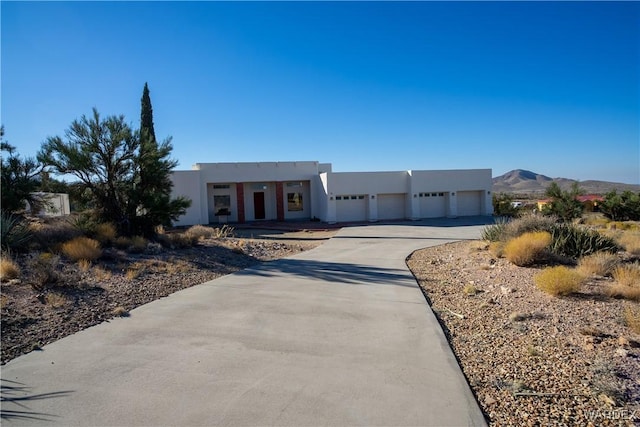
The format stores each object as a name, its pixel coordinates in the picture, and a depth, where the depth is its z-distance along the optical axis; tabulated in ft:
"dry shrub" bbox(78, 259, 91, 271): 30.89
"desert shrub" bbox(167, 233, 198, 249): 47.32
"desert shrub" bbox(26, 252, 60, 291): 24.72
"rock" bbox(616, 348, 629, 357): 16.07
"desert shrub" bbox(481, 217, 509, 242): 41.88
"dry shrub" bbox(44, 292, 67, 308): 22.24
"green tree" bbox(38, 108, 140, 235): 46.26
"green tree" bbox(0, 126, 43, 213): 46.21
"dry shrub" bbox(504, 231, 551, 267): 32.01
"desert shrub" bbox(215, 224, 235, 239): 60.16
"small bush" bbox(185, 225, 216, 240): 52.39
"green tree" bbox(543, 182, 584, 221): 86.38
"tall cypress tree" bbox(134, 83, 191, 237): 49.42
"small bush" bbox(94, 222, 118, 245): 41.24
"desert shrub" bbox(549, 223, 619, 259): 35.19
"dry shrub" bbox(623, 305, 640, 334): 18.51
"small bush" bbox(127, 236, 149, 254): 40.60
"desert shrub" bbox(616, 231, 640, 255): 37.62
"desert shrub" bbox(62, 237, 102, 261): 33.37
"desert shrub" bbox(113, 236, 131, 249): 41.16
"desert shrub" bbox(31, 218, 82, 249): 36.99
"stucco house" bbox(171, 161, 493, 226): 99.19
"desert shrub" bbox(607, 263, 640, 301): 23.71
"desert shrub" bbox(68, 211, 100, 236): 42.09
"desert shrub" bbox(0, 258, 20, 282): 25.67
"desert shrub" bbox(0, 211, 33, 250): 33.14
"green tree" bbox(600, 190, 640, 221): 93.40
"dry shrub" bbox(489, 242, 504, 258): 37.19
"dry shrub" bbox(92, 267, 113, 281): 29.09
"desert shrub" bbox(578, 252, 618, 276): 29.07
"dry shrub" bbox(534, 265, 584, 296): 24.02
